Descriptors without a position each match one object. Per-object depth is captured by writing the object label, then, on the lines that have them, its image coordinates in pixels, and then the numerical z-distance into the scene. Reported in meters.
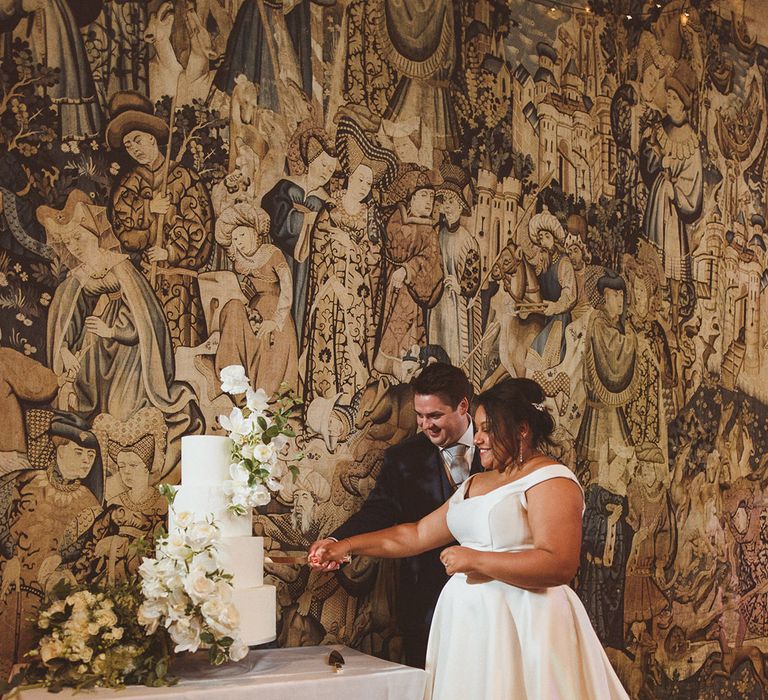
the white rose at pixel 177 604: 3.71
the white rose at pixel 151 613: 3.72
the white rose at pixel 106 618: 3.75
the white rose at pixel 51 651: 3.67
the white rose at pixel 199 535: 3.79
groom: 5.04
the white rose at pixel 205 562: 3.76
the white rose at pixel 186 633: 3.70
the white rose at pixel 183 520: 3.82
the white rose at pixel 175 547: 3.78
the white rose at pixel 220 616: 3.71
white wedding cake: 4.04
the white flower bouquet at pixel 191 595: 3.71
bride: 4.10
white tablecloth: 3.66
